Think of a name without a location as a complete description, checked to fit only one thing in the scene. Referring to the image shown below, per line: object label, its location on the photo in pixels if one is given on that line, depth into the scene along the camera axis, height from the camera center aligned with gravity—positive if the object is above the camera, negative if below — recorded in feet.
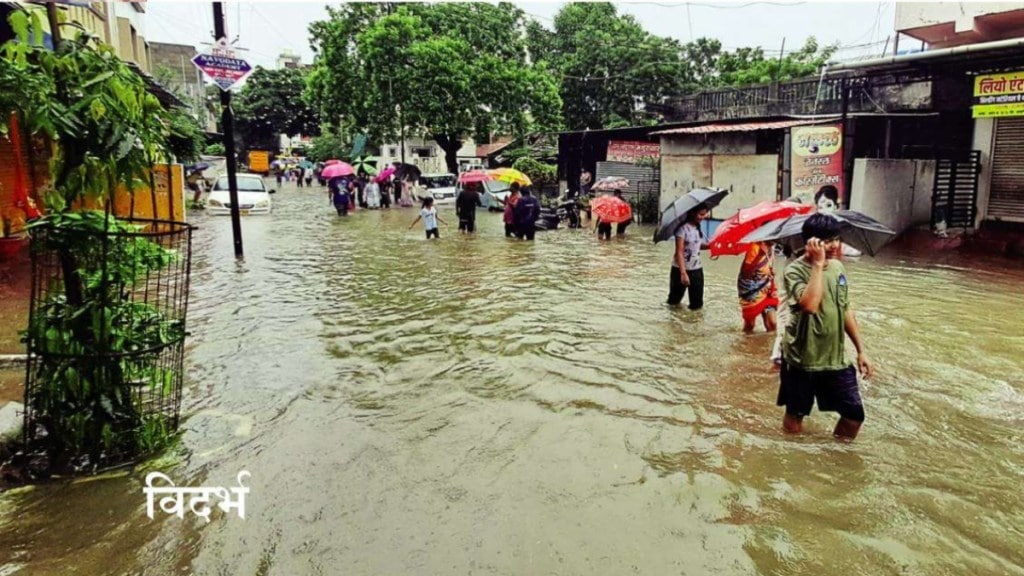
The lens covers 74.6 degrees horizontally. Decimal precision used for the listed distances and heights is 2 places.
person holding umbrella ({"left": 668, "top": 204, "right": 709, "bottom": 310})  25.89 -2.98
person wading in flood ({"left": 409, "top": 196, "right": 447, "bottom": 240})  56.29 -2.38
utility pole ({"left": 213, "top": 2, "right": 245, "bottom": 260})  38.45 +3.33
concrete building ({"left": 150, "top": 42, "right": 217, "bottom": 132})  181.68 +33.83
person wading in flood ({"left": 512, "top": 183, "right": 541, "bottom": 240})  56.29 -2.21
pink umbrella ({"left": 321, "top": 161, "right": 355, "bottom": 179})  78.18 +2.04
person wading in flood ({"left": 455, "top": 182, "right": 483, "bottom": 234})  60.03 -1.74
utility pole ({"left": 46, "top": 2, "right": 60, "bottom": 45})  13.05 +3.29
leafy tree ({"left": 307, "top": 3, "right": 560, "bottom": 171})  100.37 +17.29
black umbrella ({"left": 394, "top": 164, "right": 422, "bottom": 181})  102.62 +2.62
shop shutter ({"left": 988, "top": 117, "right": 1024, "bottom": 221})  44.50 +1.13
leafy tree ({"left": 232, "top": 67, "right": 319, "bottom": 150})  202.28 +24.30
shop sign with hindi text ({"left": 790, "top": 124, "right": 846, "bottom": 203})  48.60 +2.08
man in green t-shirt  13.44 -2.85
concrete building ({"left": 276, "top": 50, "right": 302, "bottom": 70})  268.80 +54.29
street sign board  35.76 +6.41
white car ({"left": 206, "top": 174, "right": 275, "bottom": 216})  74.84 -1.15
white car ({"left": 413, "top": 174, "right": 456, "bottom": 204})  103.03 +0.23
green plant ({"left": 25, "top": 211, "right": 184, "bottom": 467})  12.80 -2.98
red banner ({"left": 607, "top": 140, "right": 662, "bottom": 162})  76.79 +4.37
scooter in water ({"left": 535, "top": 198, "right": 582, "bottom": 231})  66.64 -2.84
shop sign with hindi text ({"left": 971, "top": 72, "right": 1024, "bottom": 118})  38.60 +5.43
